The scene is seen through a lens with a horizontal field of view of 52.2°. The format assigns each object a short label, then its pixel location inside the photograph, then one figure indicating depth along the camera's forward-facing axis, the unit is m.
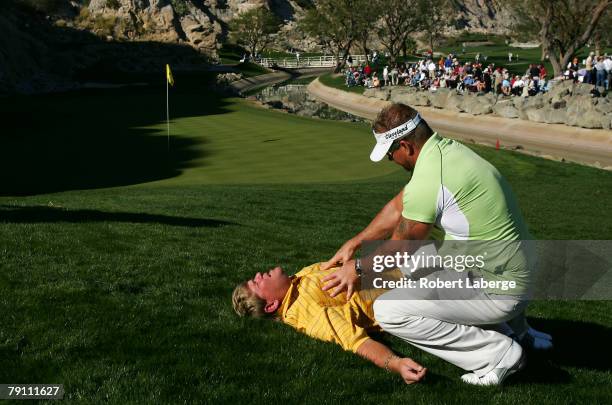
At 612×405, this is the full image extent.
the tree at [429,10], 85.44
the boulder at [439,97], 50.81
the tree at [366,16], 84.88
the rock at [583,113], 36.00
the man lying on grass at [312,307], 5.68
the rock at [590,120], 35.70
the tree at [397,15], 82.25
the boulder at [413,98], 53.84
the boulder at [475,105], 45.19
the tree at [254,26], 124.44
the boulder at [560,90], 41.19
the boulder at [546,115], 38.47
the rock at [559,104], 40.00
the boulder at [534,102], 41.28
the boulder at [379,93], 61.06
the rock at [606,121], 35.09
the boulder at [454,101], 48.38
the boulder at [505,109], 42.25
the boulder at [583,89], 41.19
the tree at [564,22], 48.72
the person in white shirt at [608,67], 42.97
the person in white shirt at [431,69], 61.31
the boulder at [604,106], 36.12
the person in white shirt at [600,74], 43.11
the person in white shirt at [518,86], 47.84
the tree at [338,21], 89.19
